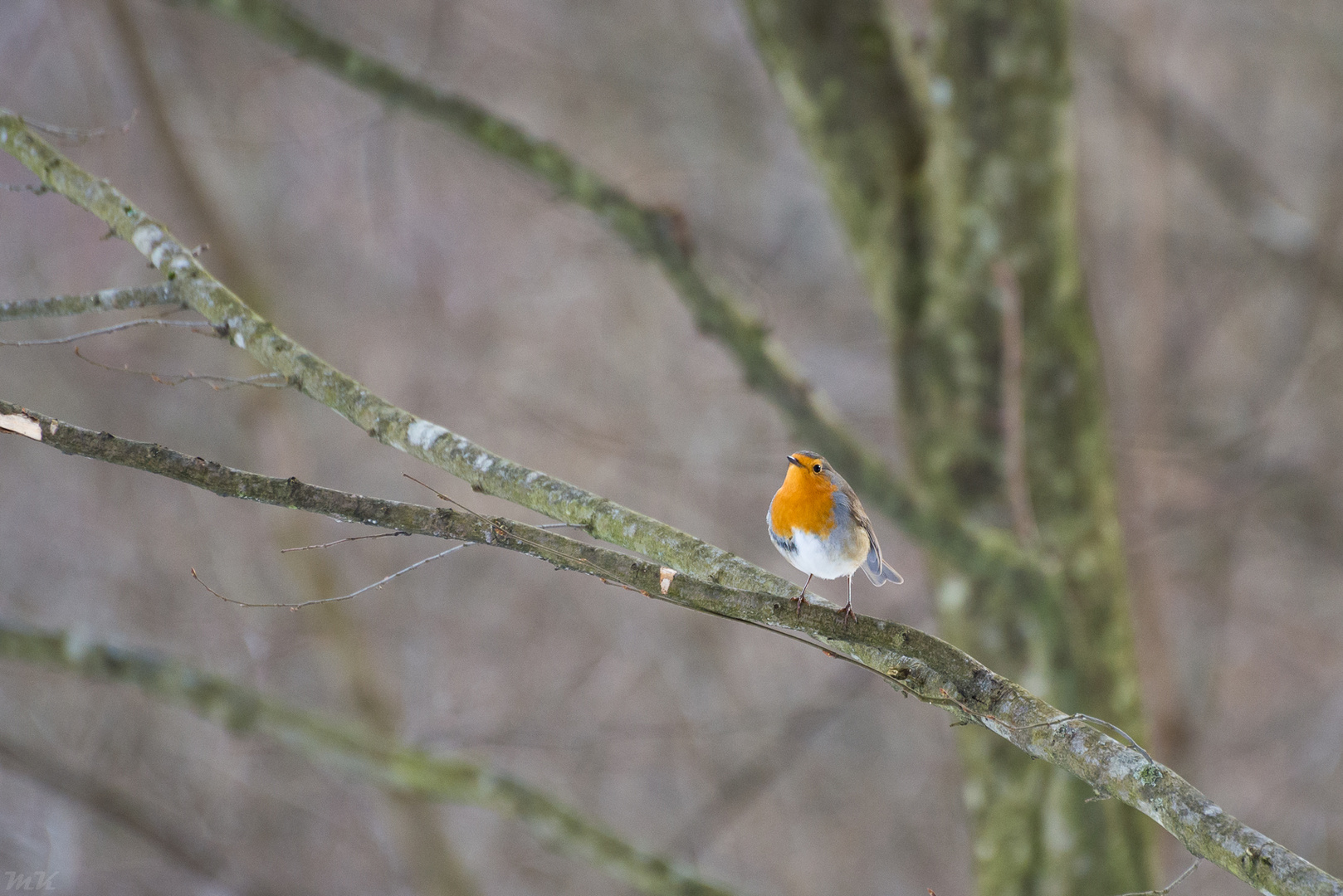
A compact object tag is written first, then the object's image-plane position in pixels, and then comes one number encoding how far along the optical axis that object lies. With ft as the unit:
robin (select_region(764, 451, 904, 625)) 47.36
